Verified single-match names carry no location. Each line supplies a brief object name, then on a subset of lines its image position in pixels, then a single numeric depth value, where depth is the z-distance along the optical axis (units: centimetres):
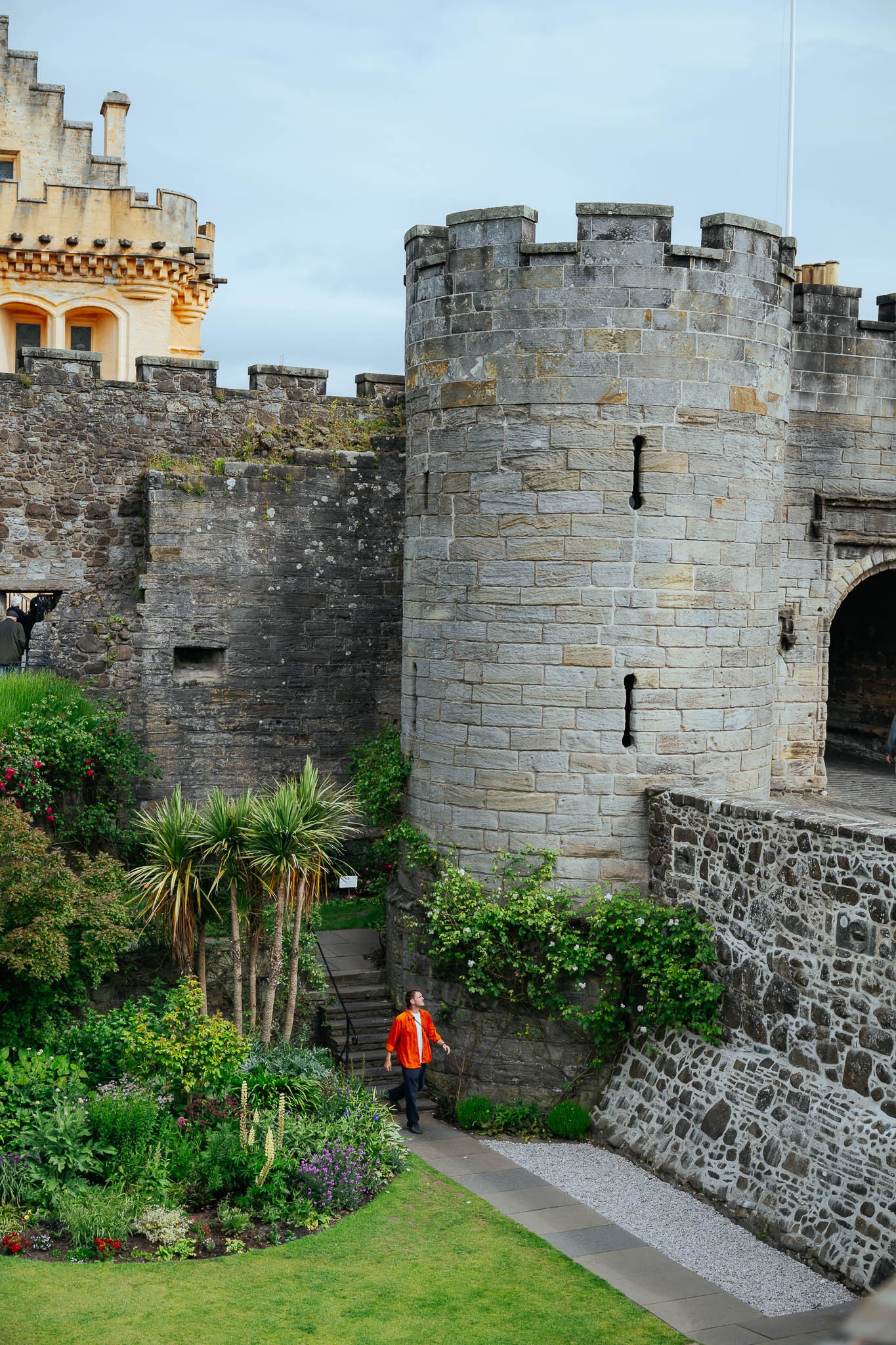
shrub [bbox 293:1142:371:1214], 1105
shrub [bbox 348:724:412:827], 1430
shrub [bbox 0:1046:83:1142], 1123
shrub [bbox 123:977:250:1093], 1159
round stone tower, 1272
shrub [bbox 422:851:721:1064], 1238
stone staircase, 1389
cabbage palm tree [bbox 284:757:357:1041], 1308
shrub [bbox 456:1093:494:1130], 1298
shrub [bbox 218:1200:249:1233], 1057
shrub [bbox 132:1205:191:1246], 1036
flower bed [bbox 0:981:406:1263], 1043
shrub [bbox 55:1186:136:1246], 1020
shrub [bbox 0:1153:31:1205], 1059
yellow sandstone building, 2431
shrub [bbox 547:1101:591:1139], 1277
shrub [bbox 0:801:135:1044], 1188
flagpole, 2070
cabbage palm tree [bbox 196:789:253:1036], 1309
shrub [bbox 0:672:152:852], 1432
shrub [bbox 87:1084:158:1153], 1117
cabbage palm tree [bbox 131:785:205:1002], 1319
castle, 1116
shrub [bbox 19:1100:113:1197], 1073
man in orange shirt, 1281
